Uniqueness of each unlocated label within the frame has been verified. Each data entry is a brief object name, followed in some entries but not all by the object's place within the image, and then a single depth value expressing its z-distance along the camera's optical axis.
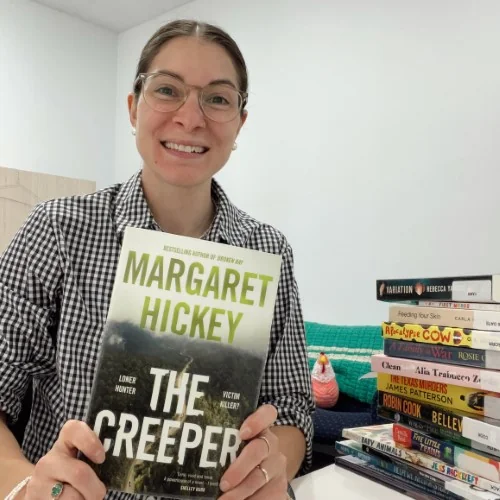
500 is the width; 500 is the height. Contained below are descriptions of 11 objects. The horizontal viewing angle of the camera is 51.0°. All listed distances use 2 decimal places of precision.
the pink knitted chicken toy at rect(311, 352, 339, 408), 1.72
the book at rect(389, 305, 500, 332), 0.76
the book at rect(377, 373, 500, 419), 0.75
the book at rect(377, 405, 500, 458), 0.75
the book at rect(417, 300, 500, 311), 0.77
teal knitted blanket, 1.78
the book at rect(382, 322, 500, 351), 0.76
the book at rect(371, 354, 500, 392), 0.75
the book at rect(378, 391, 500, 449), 0.73
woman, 0.78
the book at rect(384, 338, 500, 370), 0.76
